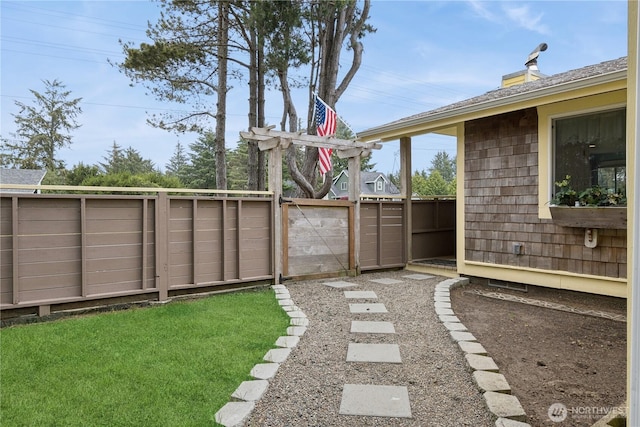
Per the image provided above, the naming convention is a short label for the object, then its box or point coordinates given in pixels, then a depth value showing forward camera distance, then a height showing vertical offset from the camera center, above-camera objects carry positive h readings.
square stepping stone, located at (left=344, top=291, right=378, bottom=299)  4.77 -1.08
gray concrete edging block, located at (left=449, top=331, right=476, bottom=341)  3.12 -1.06
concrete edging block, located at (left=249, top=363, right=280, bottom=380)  2.39 -1.03
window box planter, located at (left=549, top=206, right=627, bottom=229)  4.11 -0.10
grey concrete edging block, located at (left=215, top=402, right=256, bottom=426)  1.87 -1.03
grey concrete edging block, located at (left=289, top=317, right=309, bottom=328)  3.56 -1.06
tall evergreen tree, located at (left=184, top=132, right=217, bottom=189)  29.06 +3.45
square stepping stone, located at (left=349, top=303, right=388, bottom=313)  4.09 -1.08
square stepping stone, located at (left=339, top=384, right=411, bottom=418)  2.02 -1.07
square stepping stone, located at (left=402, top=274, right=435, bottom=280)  6.07 -1.10
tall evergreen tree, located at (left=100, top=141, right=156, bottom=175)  32.19 +4.25
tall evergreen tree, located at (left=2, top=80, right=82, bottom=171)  21.81 +4.81
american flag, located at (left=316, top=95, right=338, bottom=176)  6.40 +1.44
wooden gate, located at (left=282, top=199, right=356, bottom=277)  5.67 -0.43
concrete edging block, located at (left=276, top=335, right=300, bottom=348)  2.97 -1.05
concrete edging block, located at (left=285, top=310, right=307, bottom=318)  3.81 -1.06
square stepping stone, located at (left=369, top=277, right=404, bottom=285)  5.67 -1.09
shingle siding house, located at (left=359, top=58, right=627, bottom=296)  4.42 +0.50
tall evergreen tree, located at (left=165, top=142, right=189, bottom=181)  40.94 +5.53
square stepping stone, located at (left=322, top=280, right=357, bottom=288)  5.41 -1.08
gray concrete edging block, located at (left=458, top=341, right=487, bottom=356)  2.81 -1.05
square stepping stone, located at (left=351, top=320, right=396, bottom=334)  3.41 -1.08
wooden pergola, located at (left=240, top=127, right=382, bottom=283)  5.34 +0.95
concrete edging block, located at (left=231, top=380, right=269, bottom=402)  2.12 -1.03
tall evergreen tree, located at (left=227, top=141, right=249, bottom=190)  31.20 +3.61
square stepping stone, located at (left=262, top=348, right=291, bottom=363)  2.68 -1.04
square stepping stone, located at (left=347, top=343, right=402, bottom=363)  2.77 -1.08
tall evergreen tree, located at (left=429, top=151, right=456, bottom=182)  52.41 +6.15
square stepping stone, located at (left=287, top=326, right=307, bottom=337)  3.26 -1.05
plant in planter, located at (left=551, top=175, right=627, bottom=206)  4.18 +0.13
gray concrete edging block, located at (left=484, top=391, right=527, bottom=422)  1.93 -1.04
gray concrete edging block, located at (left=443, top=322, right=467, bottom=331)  3.40 -1.07
